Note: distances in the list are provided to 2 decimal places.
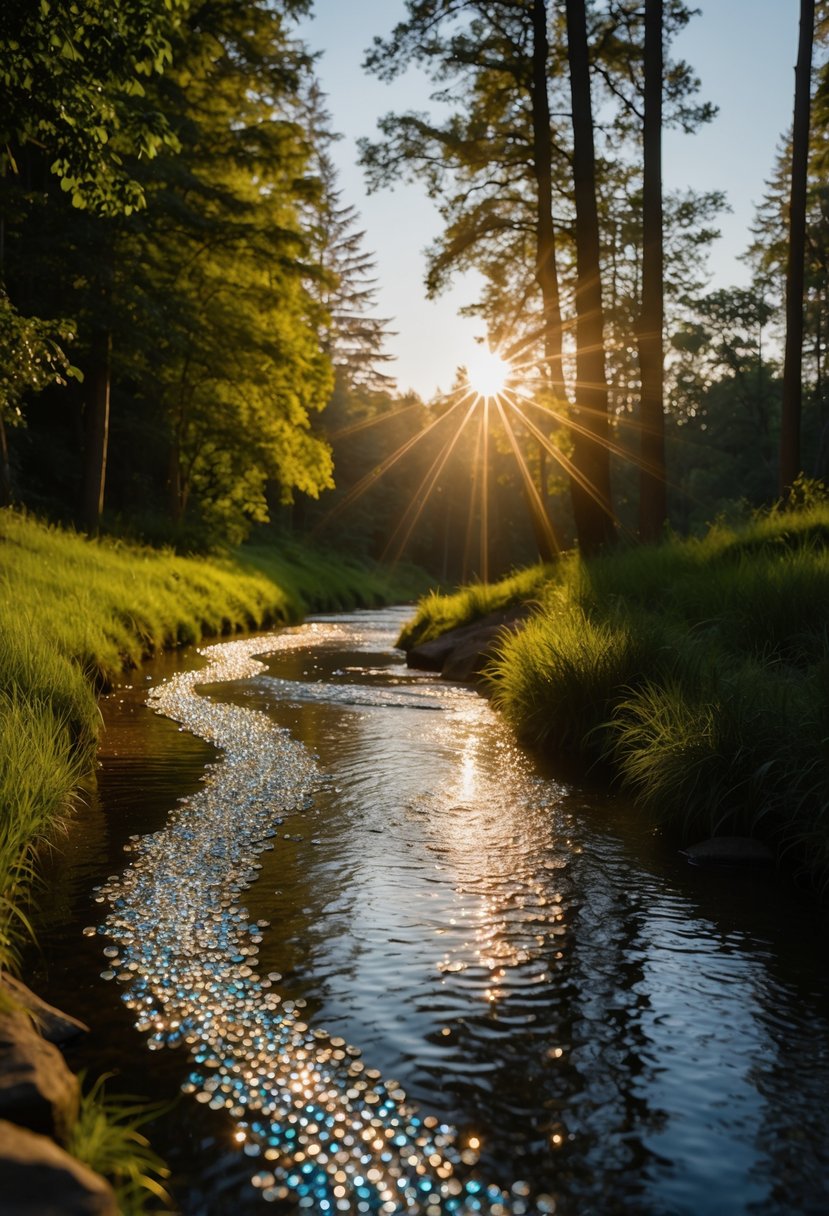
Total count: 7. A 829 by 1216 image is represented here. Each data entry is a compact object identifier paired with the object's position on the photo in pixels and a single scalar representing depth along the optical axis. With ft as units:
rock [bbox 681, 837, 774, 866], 15.90
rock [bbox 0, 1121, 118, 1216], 5.69
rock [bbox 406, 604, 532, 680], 39.52
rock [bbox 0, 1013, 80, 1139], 6.97
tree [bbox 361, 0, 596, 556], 51.72
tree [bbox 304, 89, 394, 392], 179.32
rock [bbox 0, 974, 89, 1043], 9.16
